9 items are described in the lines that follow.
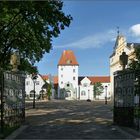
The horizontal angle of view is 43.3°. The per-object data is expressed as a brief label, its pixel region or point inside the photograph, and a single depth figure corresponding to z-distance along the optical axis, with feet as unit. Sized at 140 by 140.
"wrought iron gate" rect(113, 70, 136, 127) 27.26
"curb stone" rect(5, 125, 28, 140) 21.50
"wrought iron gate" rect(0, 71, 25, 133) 26.63
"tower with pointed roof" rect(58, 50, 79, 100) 185.38
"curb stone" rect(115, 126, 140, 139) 21.96
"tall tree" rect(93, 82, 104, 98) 183.75
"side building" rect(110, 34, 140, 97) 136.05
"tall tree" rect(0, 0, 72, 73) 22.84
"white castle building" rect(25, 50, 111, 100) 185.68
